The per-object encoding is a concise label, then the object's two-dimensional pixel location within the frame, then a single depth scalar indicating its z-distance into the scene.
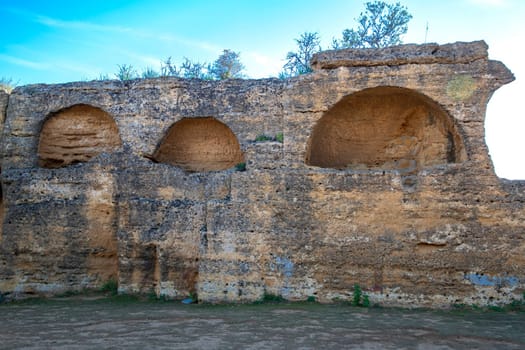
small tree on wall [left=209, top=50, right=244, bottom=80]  18.53
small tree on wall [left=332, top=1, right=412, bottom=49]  17.12
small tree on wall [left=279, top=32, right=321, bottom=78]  16.75
